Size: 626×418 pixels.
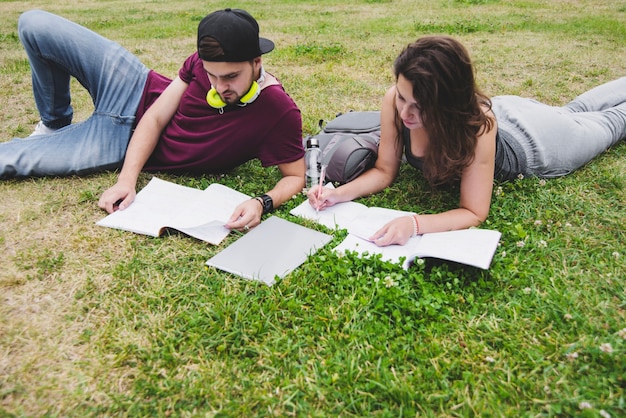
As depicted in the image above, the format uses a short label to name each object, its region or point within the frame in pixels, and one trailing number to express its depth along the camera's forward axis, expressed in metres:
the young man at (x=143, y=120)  3.15
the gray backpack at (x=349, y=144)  3.41
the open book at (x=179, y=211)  2.86
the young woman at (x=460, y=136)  2.53
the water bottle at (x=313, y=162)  3.56
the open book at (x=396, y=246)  2.44
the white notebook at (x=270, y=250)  2.54
